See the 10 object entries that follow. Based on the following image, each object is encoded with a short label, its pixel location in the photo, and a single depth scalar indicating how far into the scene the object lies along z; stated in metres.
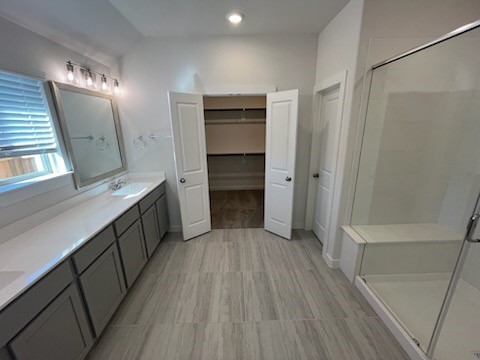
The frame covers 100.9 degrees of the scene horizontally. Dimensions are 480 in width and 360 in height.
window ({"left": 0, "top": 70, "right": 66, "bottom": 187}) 1.49
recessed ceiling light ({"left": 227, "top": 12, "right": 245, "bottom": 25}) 2.12
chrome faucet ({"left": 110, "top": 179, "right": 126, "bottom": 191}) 2.58
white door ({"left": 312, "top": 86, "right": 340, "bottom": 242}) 2.37
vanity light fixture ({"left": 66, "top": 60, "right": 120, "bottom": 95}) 2.02
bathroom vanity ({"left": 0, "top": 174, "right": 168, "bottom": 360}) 0.98
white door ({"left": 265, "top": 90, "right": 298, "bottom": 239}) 2.57
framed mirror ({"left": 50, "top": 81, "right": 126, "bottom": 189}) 1.97
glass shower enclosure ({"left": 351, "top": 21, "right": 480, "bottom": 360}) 1.79
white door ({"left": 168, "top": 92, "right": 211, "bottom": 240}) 2.55
